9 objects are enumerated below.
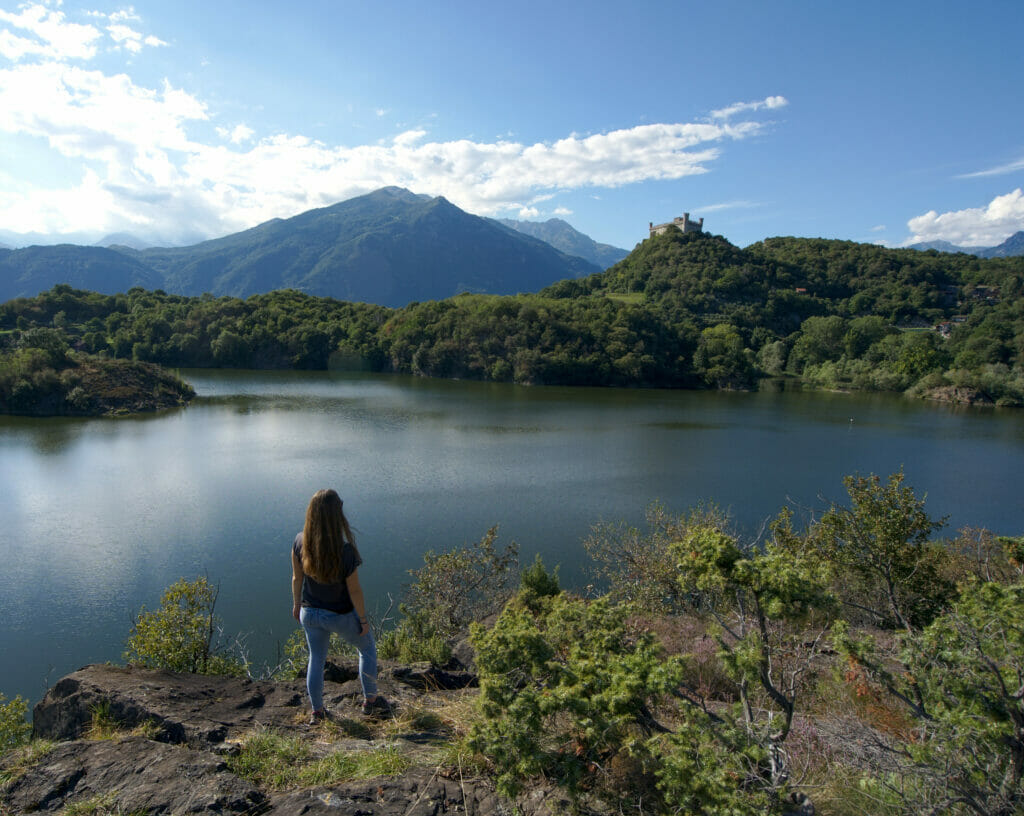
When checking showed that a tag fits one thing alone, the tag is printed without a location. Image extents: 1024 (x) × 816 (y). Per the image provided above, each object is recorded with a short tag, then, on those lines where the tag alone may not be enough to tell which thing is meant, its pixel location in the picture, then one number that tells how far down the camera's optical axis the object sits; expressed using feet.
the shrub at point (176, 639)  23.93
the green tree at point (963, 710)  9.84
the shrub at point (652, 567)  39.68
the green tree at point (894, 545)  31.91
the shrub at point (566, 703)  11.67
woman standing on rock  15.84
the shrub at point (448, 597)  36.04
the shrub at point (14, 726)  18.72
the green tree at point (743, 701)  10.02
